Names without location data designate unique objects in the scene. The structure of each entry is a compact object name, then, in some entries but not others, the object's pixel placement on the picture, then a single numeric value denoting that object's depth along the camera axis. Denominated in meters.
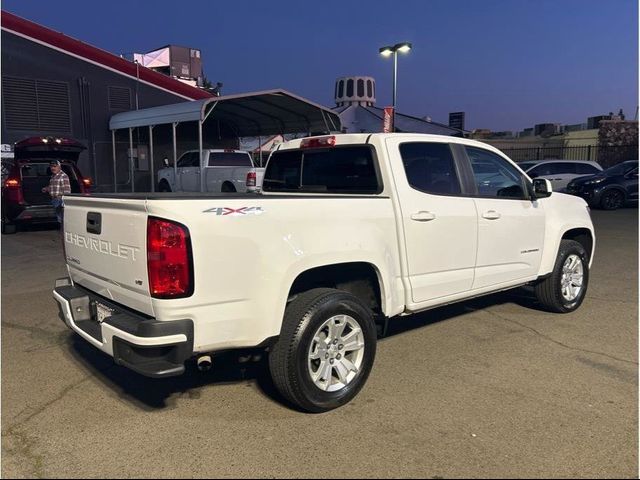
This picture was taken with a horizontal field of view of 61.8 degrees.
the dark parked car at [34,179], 12.01
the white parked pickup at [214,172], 15.23
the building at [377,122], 30.61
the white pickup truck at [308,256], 3.05
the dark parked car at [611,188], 17.70
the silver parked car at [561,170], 19.42
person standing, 10.83
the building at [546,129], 54.62
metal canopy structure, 15.92
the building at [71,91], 18.55
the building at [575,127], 57.06
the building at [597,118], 46.38
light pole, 22.21
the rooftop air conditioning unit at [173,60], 51.38
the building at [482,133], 60.38
